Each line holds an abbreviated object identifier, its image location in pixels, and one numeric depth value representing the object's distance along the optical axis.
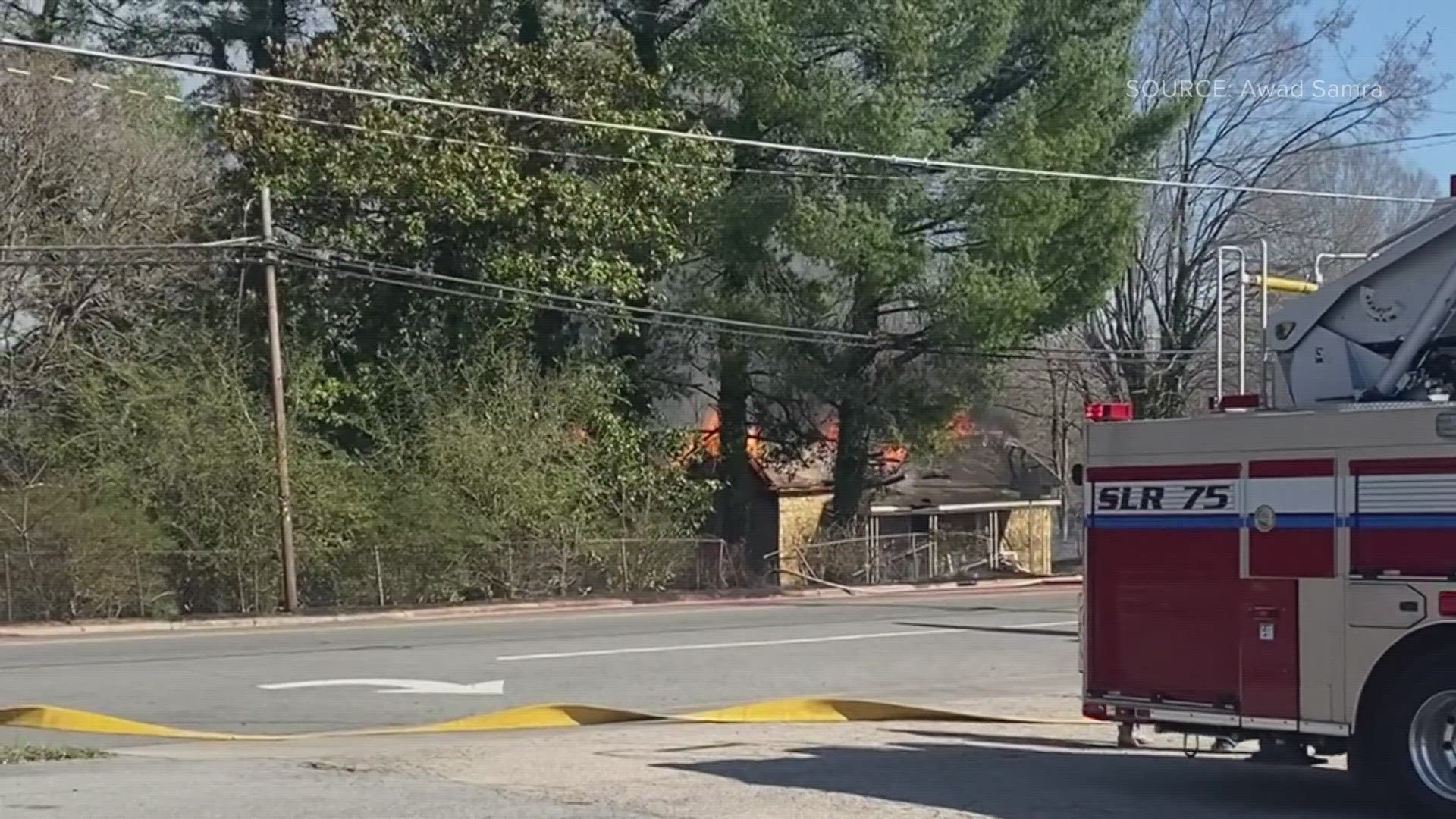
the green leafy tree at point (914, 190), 36.06
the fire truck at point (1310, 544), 9.23
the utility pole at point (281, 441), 29.64
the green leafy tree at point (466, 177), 34.09
